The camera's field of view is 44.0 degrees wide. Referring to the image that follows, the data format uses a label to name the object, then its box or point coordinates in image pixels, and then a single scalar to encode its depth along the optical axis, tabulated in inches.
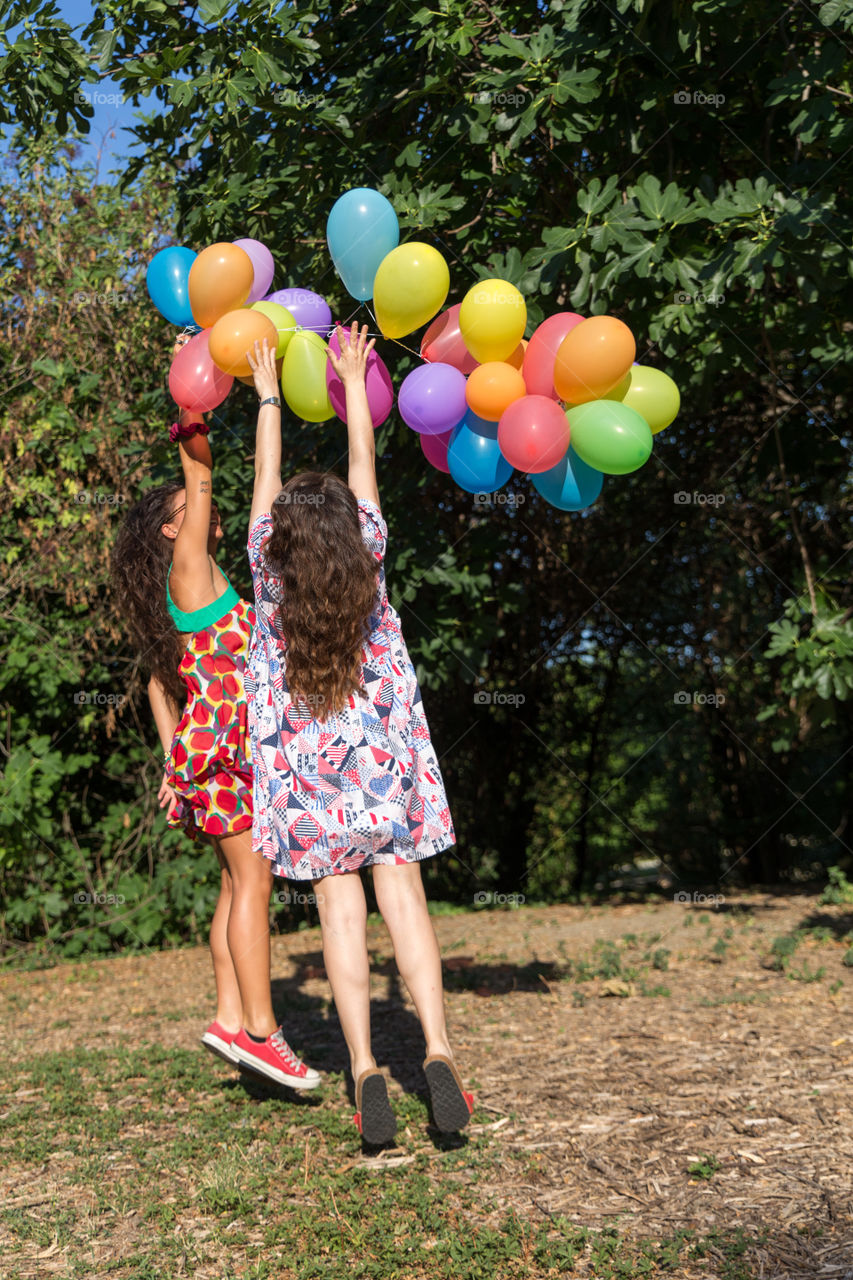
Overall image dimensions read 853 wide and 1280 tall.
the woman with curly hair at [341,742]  97.0
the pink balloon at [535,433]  107.9
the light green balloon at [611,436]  105.6
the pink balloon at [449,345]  122.3
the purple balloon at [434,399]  116.6
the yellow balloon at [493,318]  112.3
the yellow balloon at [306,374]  115.0
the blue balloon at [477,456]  120.7
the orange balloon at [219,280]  113.6
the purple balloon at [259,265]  121.7
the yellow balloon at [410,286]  111.5
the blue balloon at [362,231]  115.9
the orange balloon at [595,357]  105.6
